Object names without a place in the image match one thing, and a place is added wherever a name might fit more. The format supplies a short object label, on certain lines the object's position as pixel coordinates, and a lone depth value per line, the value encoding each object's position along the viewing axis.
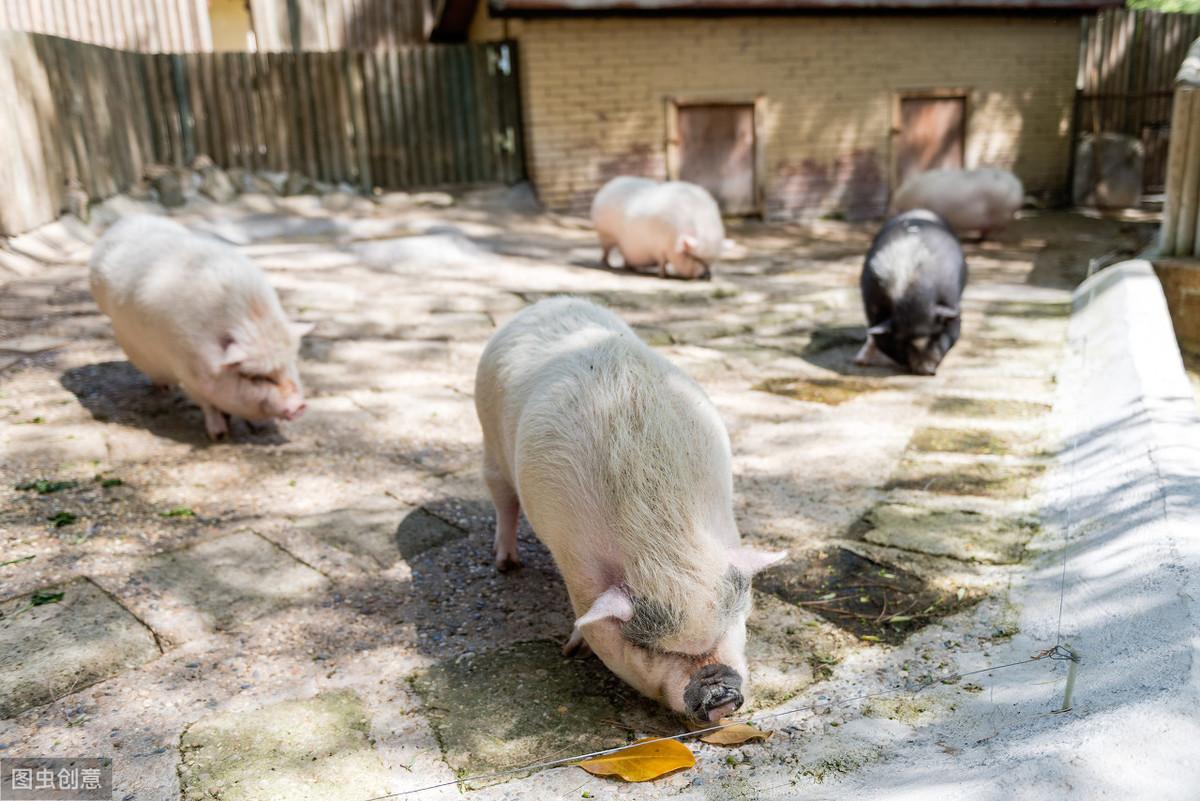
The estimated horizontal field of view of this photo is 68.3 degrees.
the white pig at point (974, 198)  12.32
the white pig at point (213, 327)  4.79
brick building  12.94
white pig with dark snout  2.47
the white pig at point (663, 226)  9.34
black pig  6.18
